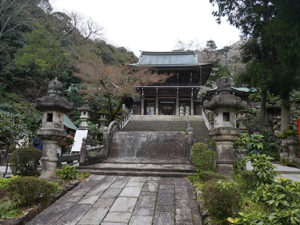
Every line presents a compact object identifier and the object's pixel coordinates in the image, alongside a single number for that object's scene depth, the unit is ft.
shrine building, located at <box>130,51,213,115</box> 78.95
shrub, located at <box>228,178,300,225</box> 7.52
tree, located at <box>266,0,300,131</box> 31.30
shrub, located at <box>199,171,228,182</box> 15.47
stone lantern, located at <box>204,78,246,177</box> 17.06
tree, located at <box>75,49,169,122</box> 56.85
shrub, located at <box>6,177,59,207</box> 12.77
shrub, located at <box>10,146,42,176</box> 19.62
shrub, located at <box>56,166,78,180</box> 20.48
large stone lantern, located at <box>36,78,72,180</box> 18.26
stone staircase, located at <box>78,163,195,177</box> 23.66
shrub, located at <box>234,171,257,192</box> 14.85
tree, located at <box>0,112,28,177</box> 22.76
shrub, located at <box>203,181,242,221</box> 10.42
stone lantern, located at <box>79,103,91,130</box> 48.62
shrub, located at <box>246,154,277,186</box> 13.06
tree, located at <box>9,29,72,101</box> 68.28
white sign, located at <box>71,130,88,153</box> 36.14
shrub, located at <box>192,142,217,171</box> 21.65
